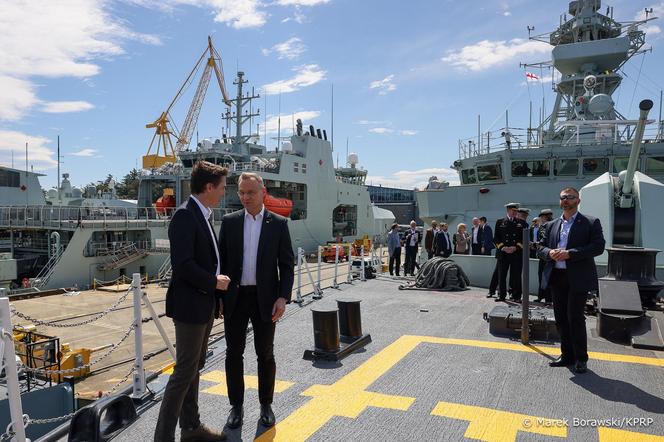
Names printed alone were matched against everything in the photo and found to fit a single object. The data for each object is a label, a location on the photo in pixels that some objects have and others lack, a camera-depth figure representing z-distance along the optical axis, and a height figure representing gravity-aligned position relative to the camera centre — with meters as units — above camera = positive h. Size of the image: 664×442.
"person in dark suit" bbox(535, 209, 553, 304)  7.15 -0.89
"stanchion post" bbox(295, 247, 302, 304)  7.62 -1.13
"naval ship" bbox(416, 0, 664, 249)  14.26 +2.15
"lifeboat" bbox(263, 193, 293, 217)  24.98 +0.71
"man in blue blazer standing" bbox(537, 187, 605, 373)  4.07 -0.49
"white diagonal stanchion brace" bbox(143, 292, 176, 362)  3.62 -0.85
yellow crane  45.97 +9.00
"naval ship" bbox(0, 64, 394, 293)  20.52 +0.30
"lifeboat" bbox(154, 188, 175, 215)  28.06 +1.03
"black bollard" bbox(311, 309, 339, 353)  4.50 -1.10
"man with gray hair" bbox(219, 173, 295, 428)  2.99 -0.41
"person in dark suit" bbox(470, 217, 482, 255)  10.23 -0.49
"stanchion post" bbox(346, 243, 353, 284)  10.15 -1.27
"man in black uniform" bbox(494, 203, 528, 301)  7.39 -0.50
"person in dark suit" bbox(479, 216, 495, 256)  10.18 -0.47
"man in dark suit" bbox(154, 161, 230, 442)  2.54 -0.38
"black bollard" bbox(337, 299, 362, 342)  5.11 -1.13
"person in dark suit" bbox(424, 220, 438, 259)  11.30 -0.51
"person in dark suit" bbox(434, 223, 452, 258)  10.58 -0.63
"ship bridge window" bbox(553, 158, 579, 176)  14.49 +1.56
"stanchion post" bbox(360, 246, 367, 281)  10.49 -1.28
